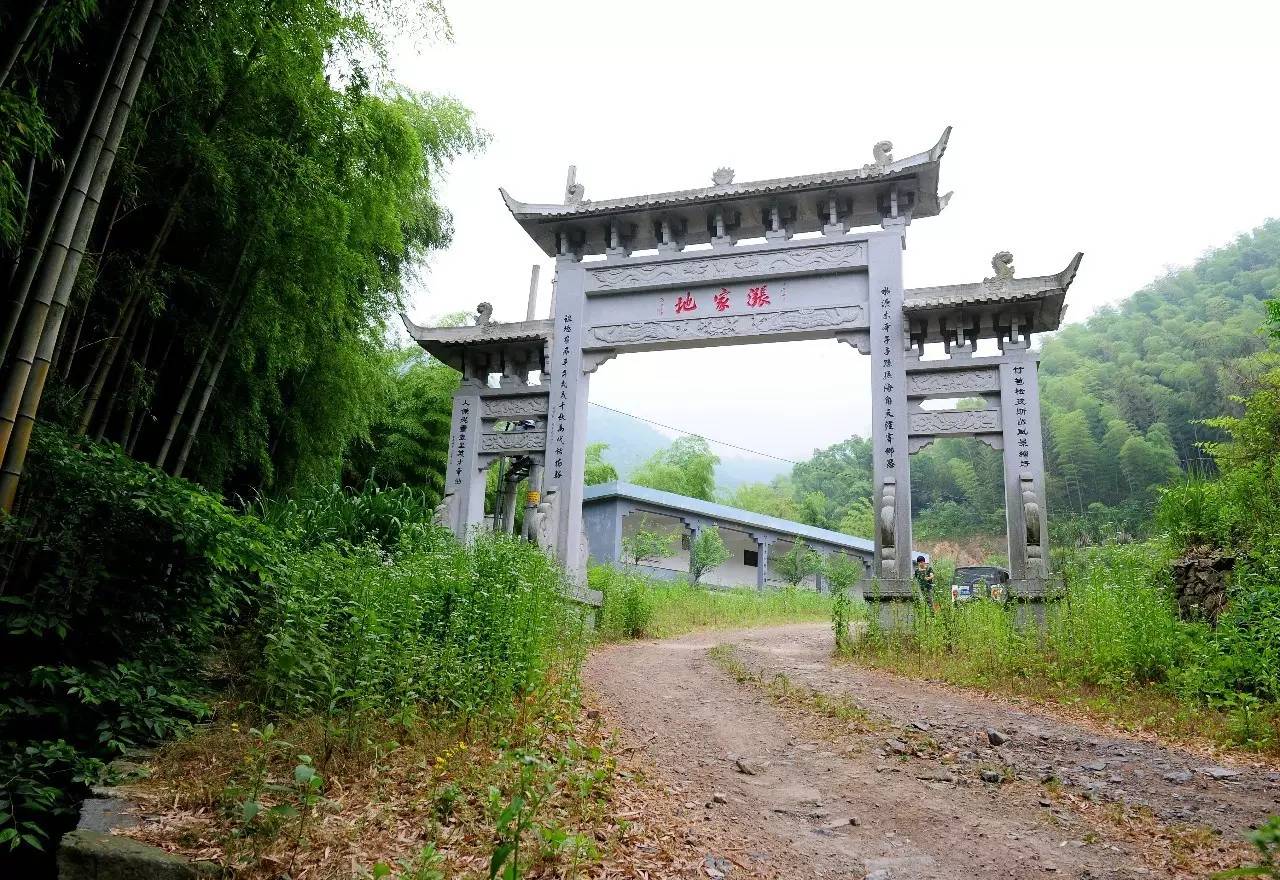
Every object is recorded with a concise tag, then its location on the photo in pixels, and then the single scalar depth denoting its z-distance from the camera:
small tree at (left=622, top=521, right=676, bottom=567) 19.12
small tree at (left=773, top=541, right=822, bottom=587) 21.28
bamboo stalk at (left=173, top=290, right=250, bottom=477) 5.70
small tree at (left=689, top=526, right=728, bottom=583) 19.00
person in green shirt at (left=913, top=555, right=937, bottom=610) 10.38
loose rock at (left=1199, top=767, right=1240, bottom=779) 3.82
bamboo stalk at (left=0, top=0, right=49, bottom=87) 3.34
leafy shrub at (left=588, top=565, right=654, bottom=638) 9.70
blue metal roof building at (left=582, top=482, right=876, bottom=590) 19.88
